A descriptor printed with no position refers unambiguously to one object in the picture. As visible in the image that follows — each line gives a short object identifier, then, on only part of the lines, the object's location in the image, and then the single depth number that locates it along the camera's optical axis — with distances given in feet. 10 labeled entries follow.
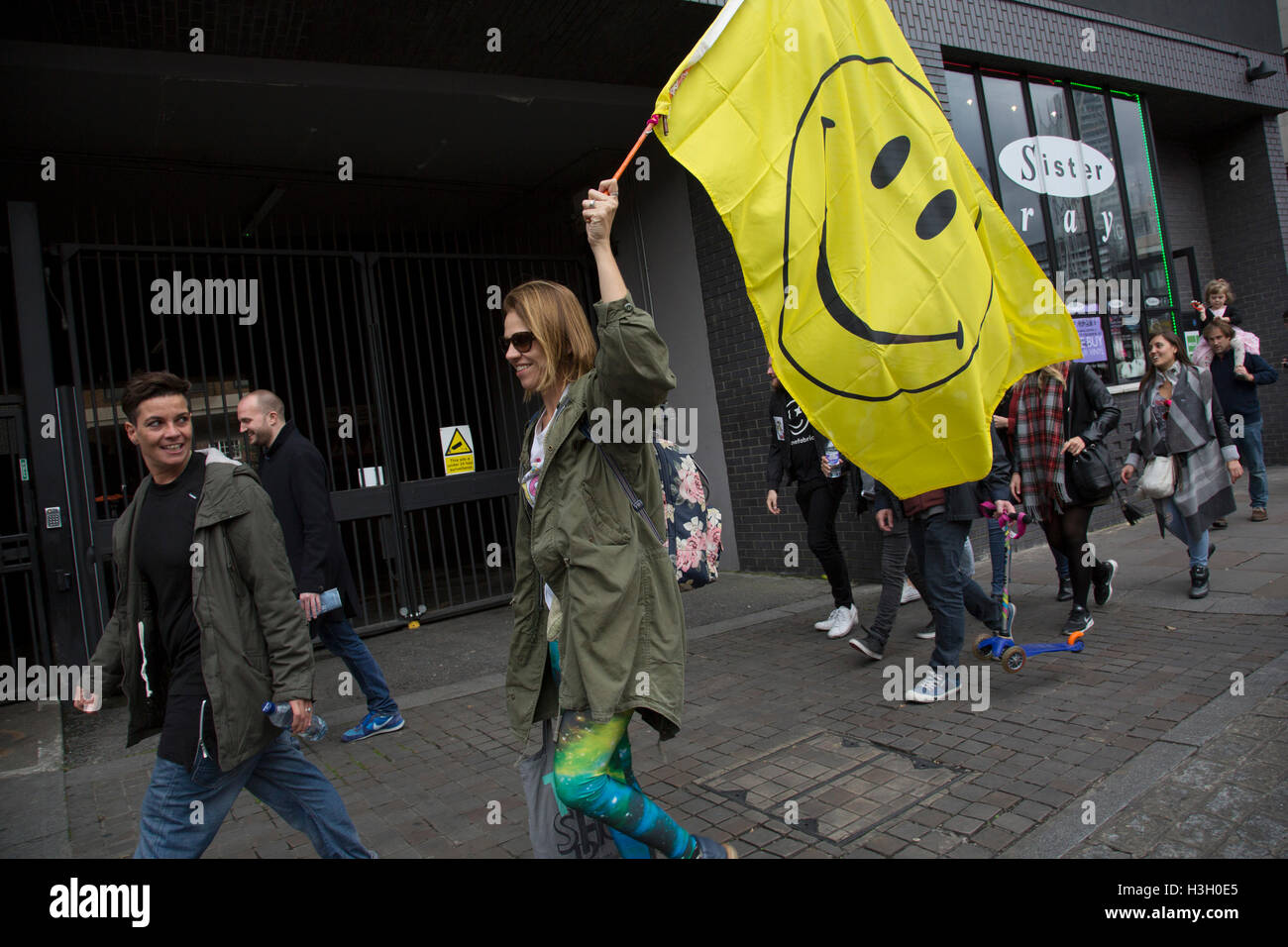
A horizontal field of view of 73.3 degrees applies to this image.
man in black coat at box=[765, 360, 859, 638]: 20.42
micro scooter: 15.40
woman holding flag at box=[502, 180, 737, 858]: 7.97
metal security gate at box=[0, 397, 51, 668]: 20.58
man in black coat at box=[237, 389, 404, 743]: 16.05
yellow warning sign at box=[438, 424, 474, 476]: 28.40
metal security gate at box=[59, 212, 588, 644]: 24.62
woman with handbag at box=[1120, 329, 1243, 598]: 20.36
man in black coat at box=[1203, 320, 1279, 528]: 28.45
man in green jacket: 9.00
